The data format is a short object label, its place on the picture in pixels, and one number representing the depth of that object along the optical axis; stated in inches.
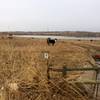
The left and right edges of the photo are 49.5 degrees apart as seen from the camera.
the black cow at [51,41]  473.7
